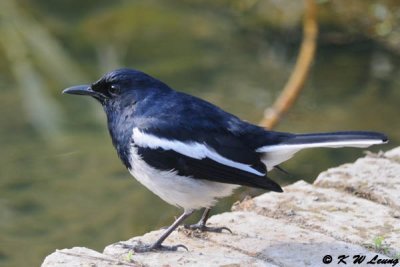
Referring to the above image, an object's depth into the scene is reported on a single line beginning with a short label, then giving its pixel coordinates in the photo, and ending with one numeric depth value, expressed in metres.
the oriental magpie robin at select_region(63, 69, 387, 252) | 8.62
